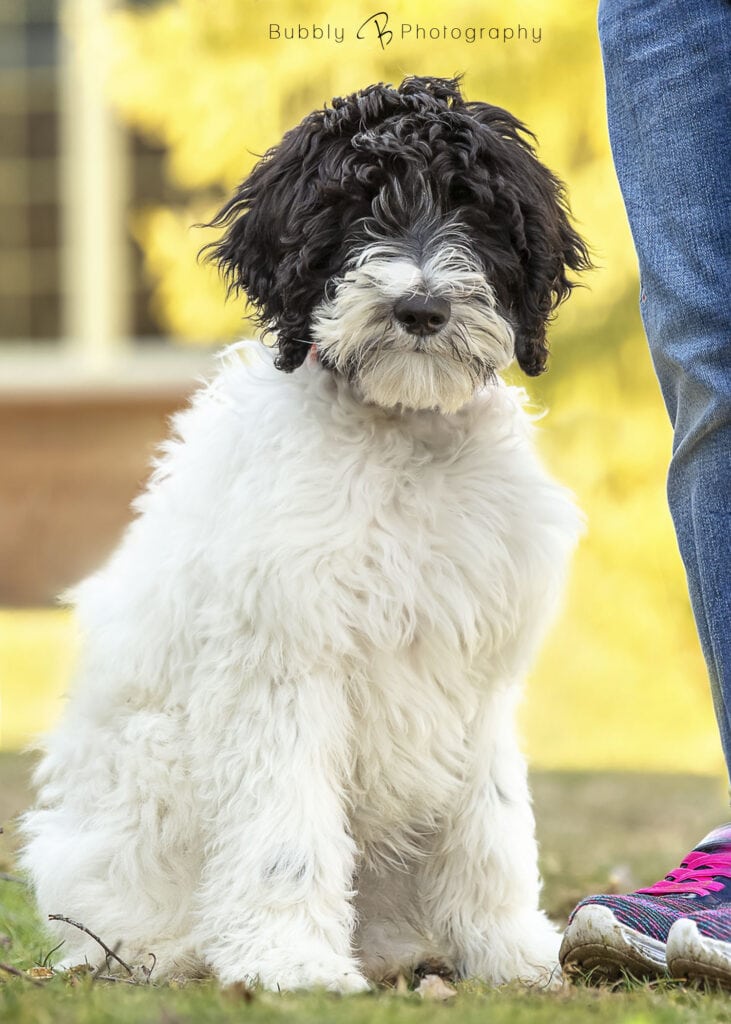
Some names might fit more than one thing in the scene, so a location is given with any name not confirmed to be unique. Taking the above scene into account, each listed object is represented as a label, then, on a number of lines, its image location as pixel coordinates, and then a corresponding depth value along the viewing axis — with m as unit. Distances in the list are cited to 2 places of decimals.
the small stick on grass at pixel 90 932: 5.93
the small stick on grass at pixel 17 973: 5.51
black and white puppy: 6.27
